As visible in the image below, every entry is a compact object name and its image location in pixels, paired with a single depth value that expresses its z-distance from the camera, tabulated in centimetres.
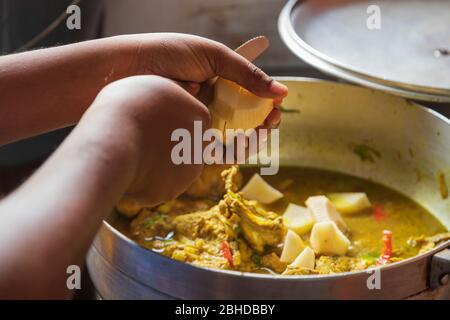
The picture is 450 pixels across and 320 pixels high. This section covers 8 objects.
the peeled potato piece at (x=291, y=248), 125
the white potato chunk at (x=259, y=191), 148
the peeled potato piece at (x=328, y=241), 129
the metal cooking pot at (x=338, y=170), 94
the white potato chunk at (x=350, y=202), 146
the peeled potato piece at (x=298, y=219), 136
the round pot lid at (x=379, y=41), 143
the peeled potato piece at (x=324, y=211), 136
